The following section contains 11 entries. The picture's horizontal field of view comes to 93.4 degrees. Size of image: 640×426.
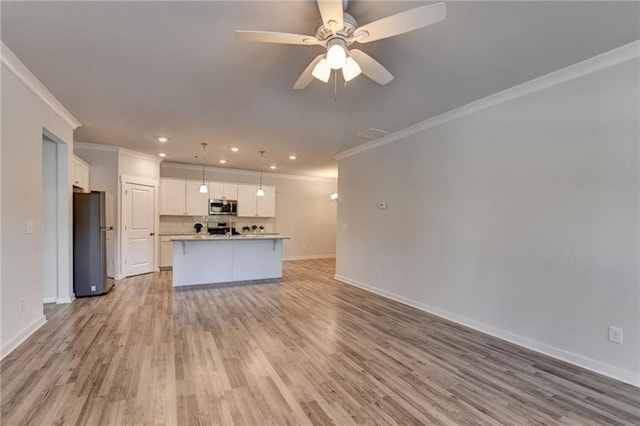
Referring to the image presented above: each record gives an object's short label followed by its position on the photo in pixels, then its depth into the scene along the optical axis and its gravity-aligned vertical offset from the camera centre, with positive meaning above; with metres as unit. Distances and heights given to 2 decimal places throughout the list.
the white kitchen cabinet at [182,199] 7.16 +0.29
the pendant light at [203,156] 5.52 +1.19
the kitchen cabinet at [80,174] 4.87 +0.62
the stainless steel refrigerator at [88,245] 4.52 -0.53
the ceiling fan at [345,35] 1.62 +1.07
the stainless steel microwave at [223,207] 7.72 +0.09
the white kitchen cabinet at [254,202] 8.12 +0.23
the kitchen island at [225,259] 5.36 -0.92
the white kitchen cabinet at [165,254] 6.94 -1.01
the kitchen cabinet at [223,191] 7.68 +0.51
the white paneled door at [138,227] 6.02 -0.36
